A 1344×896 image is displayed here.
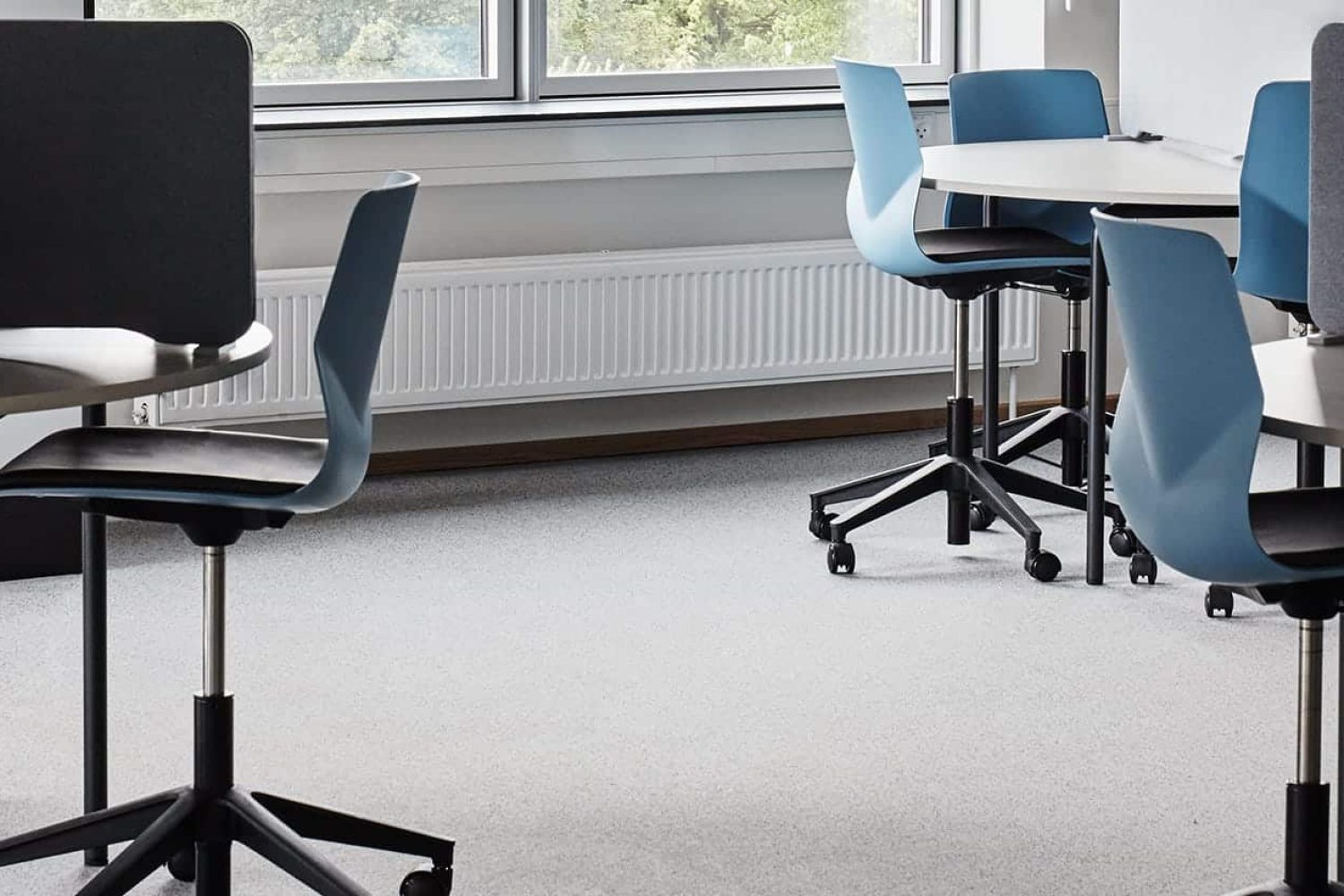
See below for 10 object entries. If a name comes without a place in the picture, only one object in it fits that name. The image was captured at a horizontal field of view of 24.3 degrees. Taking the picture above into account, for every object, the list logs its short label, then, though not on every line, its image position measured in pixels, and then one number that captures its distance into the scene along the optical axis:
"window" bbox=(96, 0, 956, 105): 7.72
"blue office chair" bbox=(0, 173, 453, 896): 3.54
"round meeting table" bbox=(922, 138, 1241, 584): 5.75
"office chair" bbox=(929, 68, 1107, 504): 7.30
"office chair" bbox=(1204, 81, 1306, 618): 5.37
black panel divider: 3.62
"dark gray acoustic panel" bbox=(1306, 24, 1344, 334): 3.36
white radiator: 7.33
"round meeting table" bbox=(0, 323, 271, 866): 3.32
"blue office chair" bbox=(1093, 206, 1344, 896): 3.08
